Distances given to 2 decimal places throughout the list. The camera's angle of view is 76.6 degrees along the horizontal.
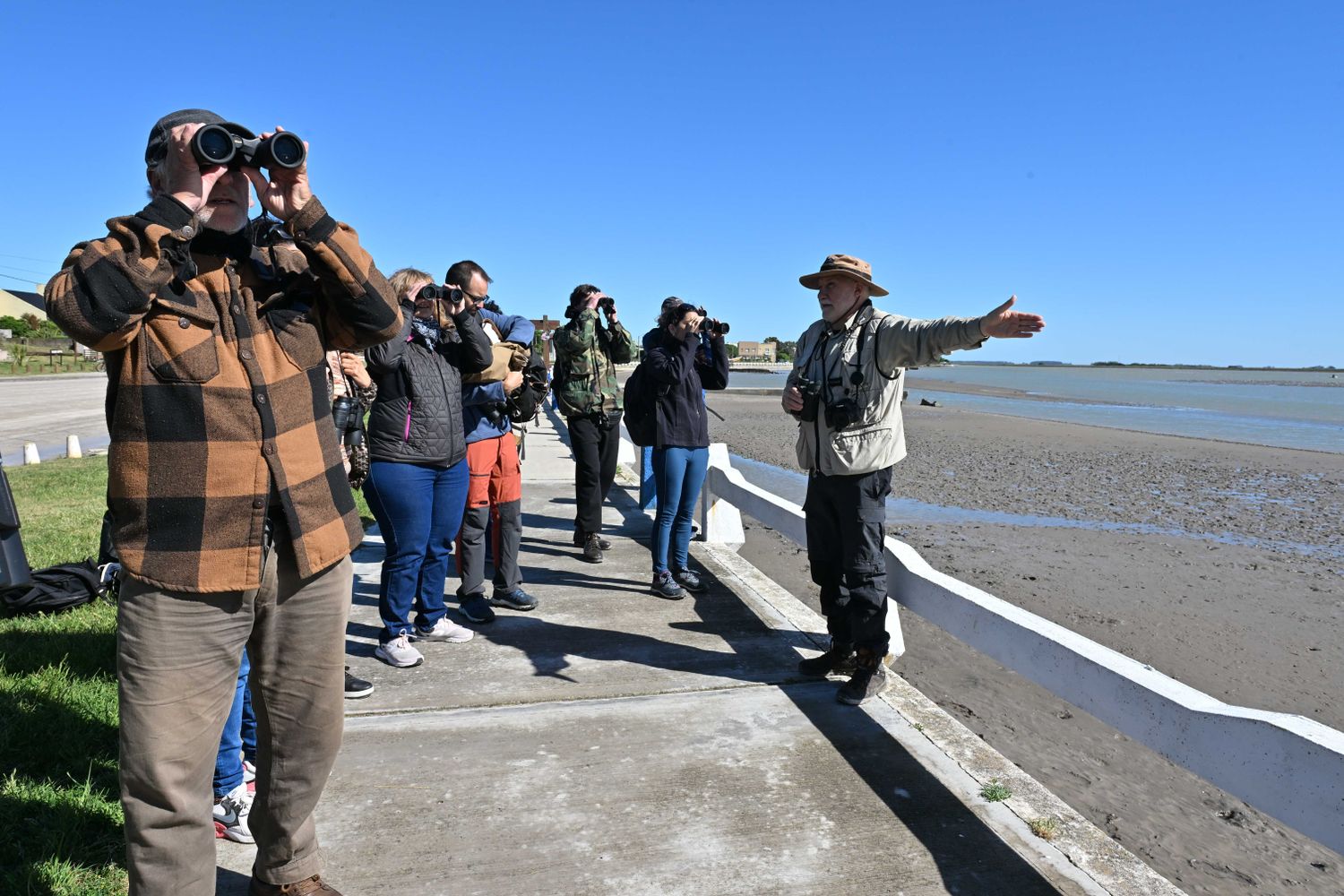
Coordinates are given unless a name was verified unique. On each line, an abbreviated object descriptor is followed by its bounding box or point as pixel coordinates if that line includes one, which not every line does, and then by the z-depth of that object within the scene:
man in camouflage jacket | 6.42
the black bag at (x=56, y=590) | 4.61
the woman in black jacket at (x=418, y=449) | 3.87
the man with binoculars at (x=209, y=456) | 1.81
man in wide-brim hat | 3.65
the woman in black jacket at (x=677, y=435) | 5.28
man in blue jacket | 4.59
